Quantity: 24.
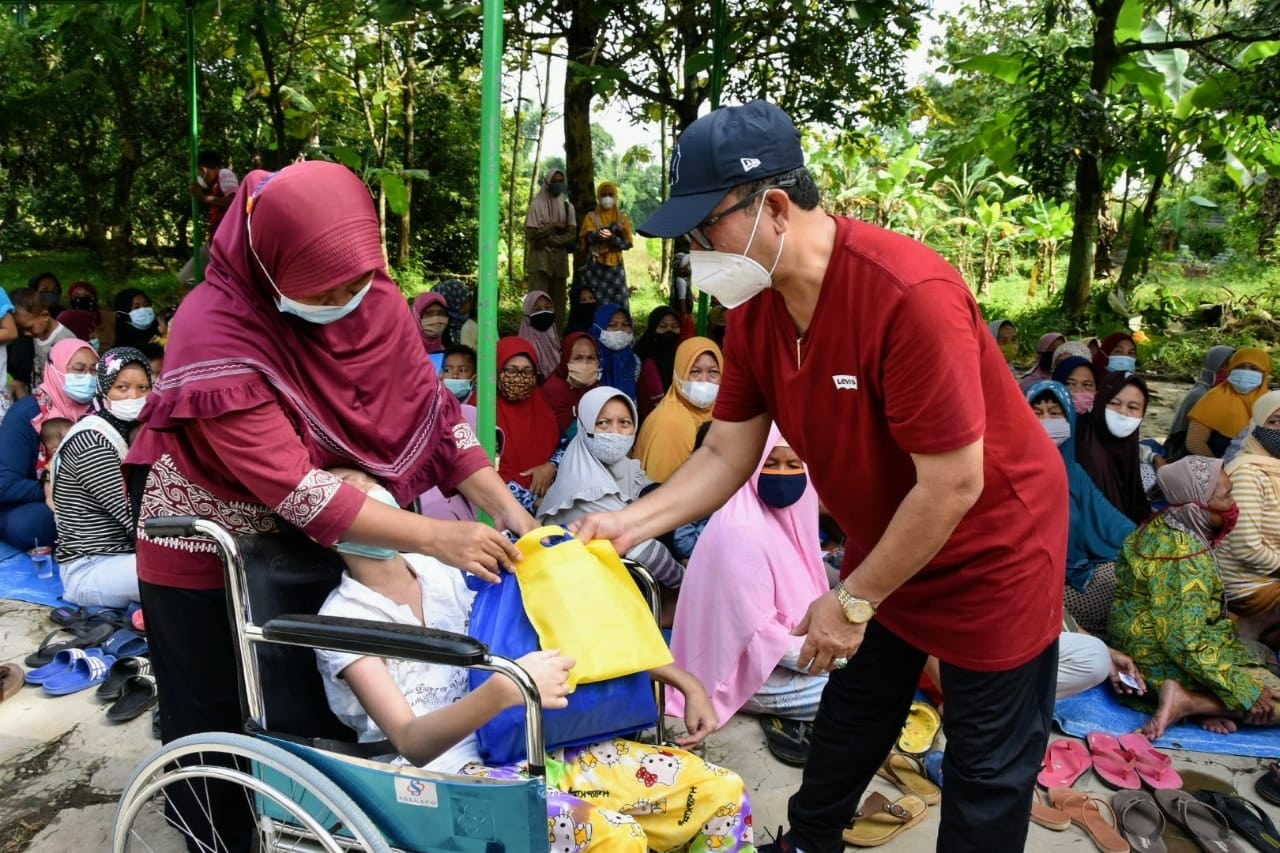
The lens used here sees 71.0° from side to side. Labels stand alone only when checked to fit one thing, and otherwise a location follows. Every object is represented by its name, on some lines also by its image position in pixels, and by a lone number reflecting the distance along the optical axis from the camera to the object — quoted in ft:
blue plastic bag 5.94
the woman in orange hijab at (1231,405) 16.51
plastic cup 13.97
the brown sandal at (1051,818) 8.56
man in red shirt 4.92
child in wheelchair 5.53
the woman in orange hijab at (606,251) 26.78
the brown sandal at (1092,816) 8.30
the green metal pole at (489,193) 8.13
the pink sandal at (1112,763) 9.38
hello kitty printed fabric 6.22
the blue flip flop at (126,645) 11.44
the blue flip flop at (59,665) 10.82
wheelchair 4.93
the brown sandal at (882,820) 8.24
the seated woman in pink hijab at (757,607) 10.15
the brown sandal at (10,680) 10.48
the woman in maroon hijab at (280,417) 5.46
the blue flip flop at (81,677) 10.61
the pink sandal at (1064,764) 9.33
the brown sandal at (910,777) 9.05
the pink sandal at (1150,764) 9.36
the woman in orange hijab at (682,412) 13.62
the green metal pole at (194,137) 19.96
